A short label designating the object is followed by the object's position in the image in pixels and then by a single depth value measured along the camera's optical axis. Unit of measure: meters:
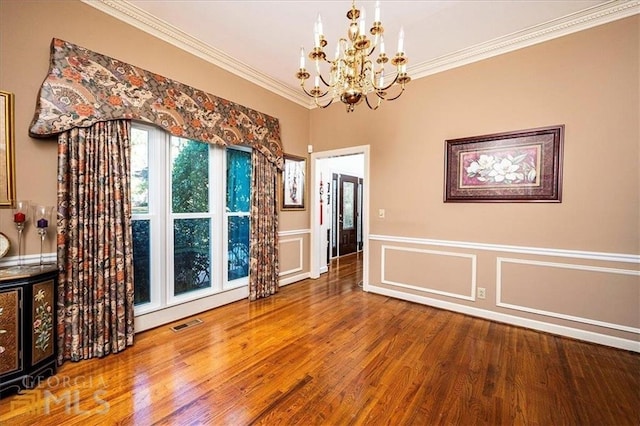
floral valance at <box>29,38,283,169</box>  2.01
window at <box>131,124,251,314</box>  2.70
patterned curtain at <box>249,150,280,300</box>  3.55
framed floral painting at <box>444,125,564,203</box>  2.64
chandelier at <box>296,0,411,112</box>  1.69
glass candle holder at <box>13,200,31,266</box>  1.89
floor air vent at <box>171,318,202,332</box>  2.73
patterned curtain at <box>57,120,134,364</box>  2.08
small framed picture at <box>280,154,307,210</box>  4.12
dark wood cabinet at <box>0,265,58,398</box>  1.69
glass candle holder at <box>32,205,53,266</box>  1.97
